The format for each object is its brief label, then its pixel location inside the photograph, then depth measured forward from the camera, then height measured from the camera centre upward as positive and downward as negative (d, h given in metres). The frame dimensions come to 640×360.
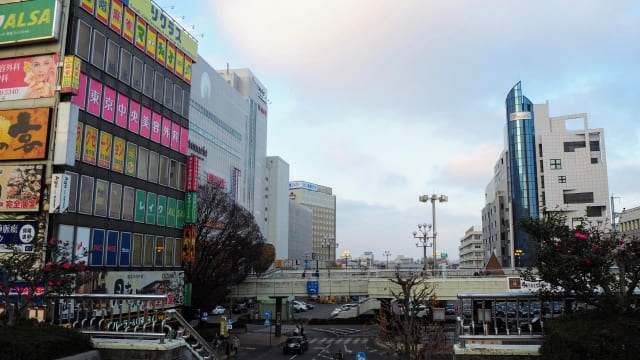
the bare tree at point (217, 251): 50.75 +0.60
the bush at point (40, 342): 12.67 -2.26
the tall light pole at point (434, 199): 58.56 +6.83
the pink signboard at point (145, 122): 41.16 +10.79
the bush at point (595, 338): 12.83 -2.02
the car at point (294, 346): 47.16 -8.16
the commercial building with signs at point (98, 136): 32.47 +8.42
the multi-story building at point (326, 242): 93.00 +2.86
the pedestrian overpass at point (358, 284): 48.03 -2.59
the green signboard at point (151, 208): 41.75 +3.90
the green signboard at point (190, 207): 46.94 +4.50
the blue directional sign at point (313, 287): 52.50 -3.04
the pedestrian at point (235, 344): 47.25 -8.18
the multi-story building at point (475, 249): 177.75 +3.59
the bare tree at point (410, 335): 16.72 -2.70
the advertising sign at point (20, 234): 31.77 +1.28
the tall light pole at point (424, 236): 57.53 +2.52
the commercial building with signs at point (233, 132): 102.19 +28.43
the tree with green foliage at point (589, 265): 15.33 -0.14
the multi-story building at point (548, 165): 102.50 +19.14
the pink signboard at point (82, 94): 33.77 +10.74
